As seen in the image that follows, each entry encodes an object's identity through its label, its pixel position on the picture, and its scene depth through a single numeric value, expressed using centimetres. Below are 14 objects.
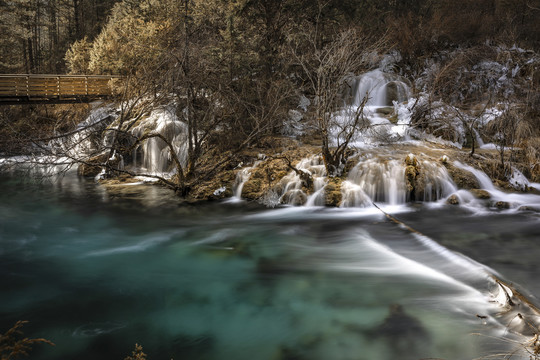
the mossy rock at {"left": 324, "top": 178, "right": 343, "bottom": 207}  1133
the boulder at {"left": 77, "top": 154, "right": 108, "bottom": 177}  1559
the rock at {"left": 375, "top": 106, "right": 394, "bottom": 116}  1819
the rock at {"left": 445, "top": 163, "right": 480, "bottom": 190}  1165
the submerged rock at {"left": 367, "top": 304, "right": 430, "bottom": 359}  511
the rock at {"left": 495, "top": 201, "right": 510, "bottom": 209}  1074
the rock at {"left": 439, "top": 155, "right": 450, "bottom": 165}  1218
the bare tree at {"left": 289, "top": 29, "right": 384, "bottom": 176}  1093
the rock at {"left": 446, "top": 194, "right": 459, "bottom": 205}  1115
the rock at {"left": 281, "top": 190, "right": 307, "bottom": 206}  1151
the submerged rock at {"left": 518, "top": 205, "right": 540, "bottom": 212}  1050
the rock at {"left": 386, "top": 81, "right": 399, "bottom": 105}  1931
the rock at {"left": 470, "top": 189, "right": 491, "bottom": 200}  1119
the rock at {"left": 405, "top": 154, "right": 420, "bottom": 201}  1149
